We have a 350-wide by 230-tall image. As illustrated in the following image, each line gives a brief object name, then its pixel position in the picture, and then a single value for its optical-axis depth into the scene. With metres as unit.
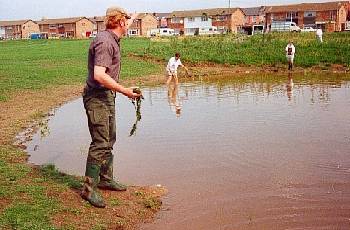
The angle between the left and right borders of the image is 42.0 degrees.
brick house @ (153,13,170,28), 99.45
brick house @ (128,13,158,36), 97.38
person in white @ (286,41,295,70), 24.27
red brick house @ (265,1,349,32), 73.38
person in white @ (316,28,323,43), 31.54
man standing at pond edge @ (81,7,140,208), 5.19
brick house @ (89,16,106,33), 104.11
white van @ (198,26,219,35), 79.17
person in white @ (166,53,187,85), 19.33
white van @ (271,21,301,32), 59.69
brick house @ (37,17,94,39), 100.08
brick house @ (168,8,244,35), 84.81
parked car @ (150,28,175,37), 80.43
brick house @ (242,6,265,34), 91.69
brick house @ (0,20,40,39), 109.75
